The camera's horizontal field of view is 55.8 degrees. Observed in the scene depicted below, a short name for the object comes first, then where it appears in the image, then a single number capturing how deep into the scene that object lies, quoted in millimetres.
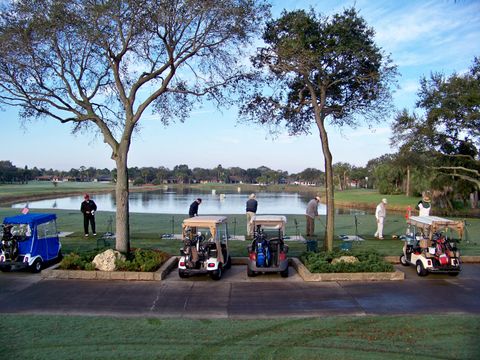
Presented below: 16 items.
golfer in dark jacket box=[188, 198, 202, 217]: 16203
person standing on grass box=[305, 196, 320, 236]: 17516
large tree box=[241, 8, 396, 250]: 12398
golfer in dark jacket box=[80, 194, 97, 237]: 17203
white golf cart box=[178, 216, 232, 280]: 10852
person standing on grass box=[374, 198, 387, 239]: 17609
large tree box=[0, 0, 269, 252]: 11688
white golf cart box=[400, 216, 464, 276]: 11320
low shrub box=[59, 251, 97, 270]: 11375
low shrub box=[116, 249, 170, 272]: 11250
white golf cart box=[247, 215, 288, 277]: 11125
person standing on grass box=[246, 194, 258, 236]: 17641
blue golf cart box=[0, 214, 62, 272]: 11531
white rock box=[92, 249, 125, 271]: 11203
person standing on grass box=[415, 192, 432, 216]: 16609
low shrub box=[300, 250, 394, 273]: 11188
